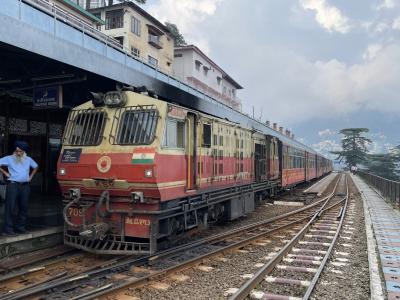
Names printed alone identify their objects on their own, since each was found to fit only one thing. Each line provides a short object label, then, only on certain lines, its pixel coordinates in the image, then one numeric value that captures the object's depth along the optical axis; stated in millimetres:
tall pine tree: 94938
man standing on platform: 8594
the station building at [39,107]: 10312
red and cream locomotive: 7875
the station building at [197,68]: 49562
